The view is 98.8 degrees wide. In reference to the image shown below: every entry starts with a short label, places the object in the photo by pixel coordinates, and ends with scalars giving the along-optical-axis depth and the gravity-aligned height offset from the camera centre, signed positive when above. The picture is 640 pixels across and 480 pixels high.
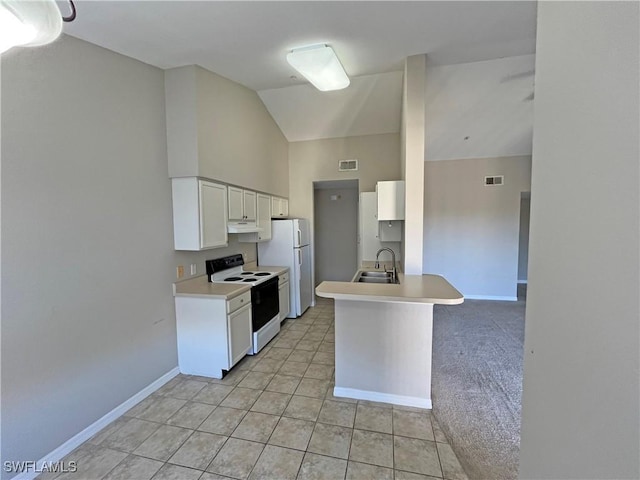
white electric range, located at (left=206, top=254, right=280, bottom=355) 3.33 -0.83
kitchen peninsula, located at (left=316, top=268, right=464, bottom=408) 2.37 -1.06
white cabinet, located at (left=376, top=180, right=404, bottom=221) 2.96 +0.27
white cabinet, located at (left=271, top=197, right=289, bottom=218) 4.50 +0.32
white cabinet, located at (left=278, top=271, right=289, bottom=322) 4.11 -1.04
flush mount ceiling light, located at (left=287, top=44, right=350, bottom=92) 2.45 +1.49
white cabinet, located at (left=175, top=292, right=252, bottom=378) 2.79 -1.12
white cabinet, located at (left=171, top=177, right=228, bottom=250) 2.80 +0.13
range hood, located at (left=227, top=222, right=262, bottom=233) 3.30 -0.02
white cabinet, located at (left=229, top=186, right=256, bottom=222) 3.38 +0.27
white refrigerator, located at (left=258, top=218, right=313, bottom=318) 4.44 -0.43
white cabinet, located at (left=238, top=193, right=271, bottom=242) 4.04 +0.06
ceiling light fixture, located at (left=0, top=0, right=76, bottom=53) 0.88 +0.68
